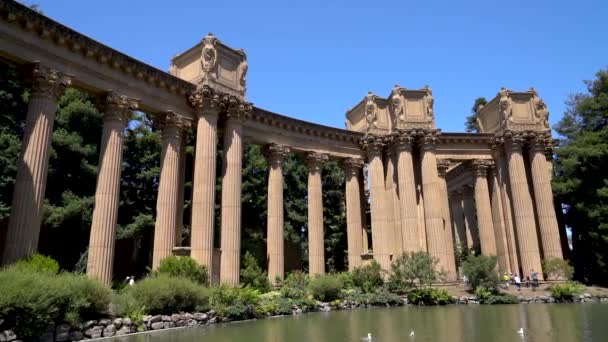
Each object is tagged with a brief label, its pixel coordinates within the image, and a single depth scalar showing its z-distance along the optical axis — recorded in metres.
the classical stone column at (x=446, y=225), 33.53
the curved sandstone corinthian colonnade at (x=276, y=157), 20.67
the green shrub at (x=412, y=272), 29.34
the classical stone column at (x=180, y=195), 27.50
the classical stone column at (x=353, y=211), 35.53
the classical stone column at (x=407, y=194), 34.06
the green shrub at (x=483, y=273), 29.25
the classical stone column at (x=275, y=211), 31.05
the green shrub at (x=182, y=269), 21.77
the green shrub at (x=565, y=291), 28.81
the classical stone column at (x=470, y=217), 46.94
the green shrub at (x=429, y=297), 27.67
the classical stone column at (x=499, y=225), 37.47
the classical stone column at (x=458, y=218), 49.48
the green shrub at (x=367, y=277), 29.95
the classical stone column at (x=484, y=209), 38.50
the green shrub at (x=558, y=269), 32.06
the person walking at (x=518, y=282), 31.78
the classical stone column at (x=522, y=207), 34.59
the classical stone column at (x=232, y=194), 26.34
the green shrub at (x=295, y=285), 24.75
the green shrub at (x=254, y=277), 27.19
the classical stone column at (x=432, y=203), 33.75
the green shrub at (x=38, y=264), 16.27
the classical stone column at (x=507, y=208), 36.72
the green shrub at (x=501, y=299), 27.50
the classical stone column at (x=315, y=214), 33.53
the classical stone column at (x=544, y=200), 34.62
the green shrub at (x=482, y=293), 28.40
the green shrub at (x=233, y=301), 19.42
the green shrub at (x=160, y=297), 16.38
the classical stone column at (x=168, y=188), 25.06
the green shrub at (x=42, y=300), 12.21
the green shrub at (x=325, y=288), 25.83
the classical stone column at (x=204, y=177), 25.44
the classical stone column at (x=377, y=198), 34.81
